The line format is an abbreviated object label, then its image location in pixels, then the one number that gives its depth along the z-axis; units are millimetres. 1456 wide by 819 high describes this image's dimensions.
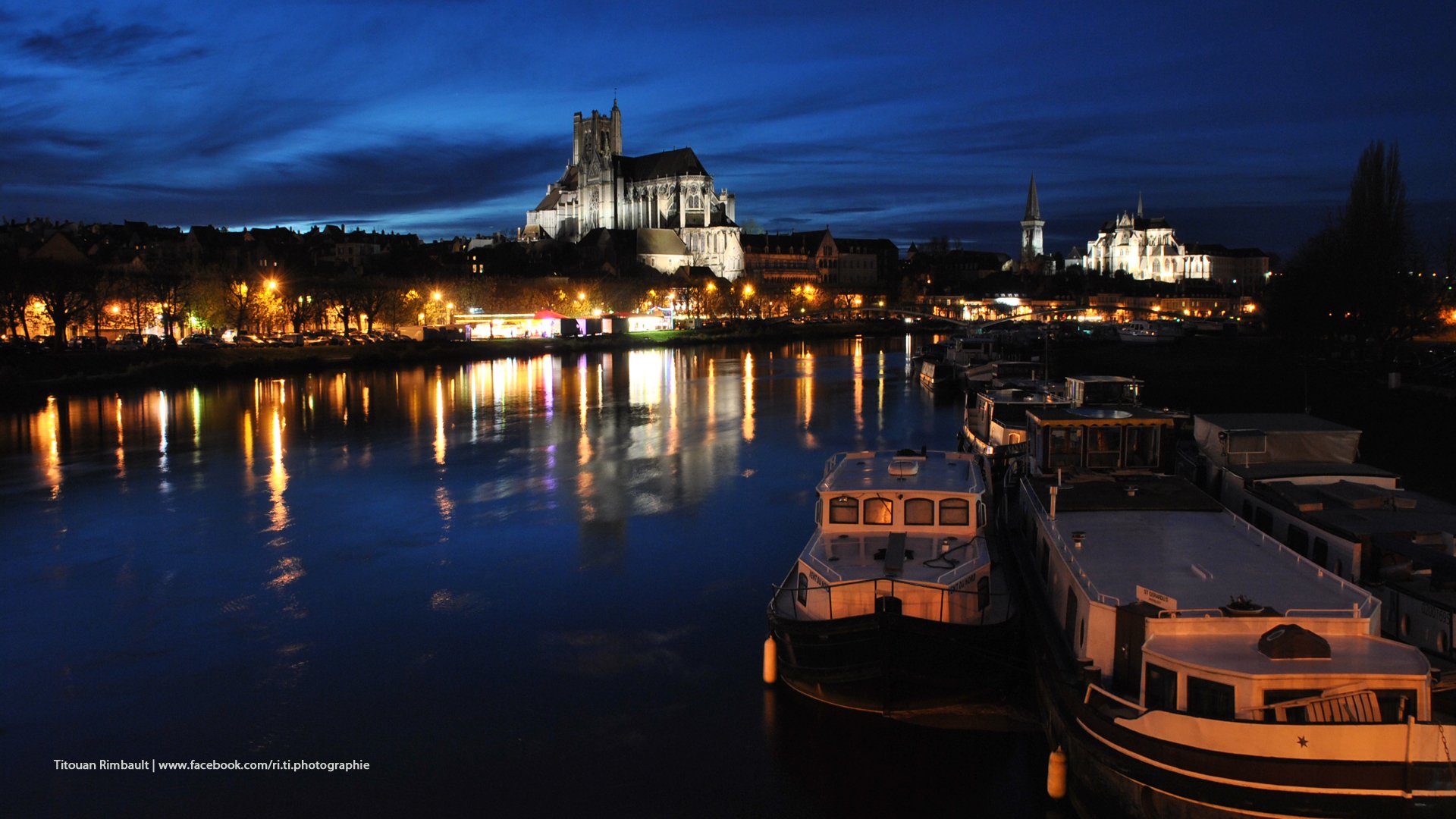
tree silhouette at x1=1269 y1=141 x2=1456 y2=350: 45281
